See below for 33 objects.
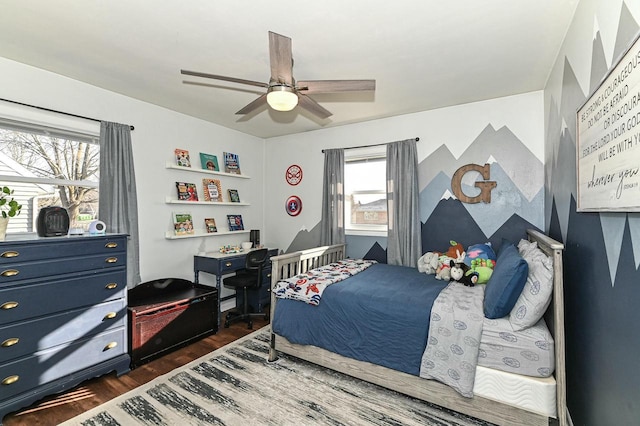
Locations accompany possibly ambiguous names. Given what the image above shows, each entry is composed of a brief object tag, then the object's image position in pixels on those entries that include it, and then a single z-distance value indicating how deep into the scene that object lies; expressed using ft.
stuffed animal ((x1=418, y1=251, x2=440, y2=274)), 9.91
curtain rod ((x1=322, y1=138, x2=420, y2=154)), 11.44
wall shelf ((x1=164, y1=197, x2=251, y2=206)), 11.12
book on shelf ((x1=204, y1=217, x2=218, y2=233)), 12.57
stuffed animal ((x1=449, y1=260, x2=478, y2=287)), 8.22
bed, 5.39
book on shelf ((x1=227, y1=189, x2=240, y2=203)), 13.71
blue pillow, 5.86
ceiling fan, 5.71
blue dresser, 6.31
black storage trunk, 8.45
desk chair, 11.23
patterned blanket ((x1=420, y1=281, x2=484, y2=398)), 5.96
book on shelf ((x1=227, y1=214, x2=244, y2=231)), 13.70
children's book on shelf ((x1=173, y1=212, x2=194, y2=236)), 11.33
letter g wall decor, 10.26
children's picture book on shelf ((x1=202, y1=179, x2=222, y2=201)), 12.60
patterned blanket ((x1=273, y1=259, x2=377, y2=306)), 8.03
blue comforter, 6.67
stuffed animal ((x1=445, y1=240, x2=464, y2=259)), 9.89
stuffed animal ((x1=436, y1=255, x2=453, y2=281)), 8.96
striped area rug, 6.18
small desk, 11.30
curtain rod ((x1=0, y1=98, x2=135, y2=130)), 7.70
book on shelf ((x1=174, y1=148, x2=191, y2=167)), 11.52
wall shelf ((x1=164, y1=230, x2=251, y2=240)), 11.06
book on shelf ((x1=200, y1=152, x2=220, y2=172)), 12.50
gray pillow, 5.60
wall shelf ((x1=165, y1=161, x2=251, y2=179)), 11.08
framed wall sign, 3.27
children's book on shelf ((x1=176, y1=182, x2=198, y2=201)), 11.51
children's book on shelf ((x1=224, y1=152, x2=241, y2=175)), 13.57
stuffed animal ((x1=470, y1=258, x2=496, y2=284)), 8.42
